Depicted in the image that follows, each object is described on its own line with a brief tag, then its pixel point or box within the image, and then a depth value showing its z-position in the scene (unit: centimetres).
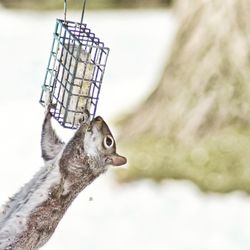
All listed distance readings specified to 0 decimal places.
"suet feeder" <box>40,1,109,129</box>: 846
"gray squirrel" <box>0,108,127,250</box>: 793
